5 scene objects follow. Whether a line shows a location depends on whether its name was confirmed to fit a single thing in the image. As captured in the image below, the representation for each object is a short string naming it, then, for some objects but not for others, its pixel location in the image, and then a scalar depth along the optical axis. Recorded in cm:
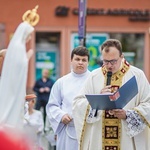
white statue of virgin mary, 555
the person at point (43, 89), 1700
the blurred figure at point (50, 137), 1104
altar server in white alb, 862
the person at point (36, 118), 1082
